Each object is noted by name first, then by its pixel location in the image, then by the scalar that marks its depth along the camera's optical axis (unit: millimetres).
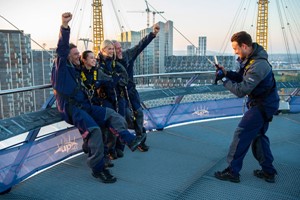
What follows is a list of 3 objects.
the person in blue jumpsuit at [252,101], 2512
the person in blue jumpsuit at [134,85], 3715
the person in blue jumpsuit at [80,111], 2701
